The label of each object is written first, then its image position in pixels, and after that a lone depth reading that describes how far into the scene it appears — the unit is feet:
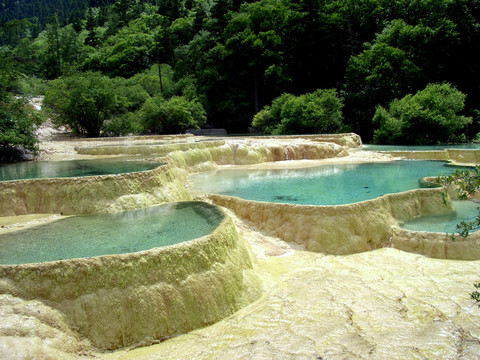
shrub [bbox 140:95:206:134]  92.38
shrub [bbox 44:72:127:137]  78.74
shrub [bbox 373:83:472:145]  83.46
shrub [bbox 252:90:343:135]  94.12
